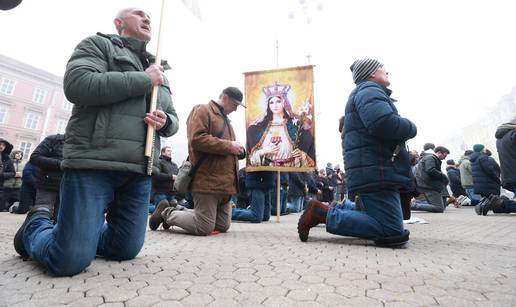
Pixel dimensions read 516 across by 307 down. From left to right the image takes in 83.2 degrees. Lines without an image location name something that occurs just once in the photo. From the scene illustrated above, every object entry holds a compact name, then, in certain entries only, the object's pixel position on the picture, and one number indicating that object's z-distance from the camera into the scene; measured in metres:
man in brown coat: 3.83
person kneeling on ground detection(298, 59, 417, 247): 2.99
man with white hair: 1.85
